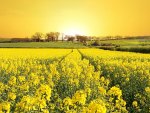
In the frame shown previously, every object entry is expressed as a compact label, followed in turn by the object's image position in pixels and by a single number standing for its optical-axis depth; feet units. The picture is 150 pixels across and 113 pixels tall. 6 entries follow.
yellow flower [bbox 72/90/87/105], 9.69
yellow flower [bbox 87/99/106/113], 8.01
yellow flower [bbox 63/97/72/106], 10.31
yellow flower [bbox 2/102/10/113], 8.99
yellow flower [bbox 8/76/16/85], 15.34
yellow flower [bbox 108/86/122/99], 11.98
